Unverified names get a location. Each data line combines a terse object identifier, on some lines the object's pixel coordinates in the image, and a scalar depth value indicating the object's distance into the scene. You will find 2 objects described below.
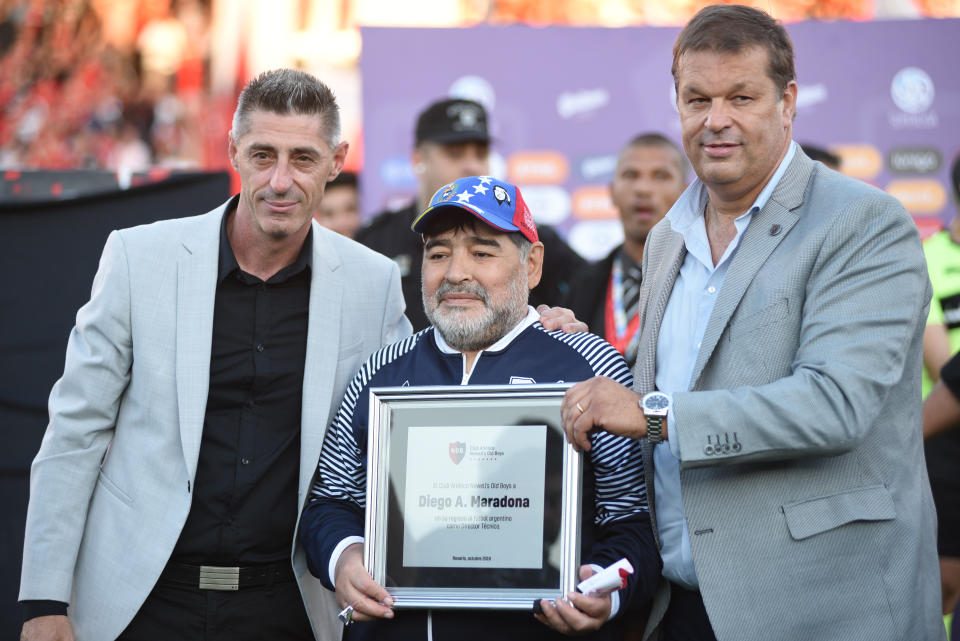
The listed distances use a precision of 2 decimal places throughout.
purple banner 6.98
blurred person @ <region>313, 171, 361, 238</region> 7.18
